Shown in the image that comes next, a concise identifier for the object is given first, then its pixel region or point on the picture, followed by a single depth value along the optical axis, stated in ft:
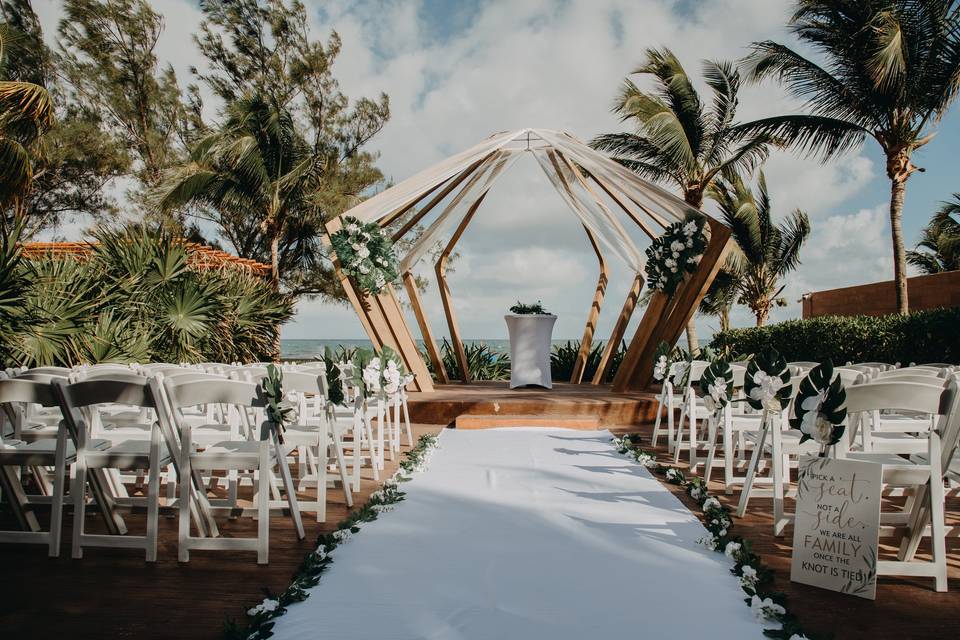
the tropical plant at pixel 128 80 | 60.39
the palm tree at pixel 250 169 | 52.26
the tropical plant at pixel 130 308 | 18.85
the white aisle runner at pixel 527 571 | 7.37
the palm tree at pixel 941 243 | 70.49
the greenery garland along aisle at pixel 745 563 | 7.34
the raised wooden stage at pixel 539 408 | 25.41
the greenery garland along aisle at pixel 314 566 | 7.09
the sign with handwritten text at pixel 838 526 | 8.32
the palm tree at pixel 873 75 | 30.96
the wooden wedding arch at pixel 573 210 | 26.86
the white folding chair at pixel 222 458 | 9.51
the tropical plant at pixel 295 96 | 63.98
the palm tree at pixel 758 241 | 66.13
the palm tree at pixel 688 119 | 46.44
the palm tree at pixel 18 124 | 26.63
